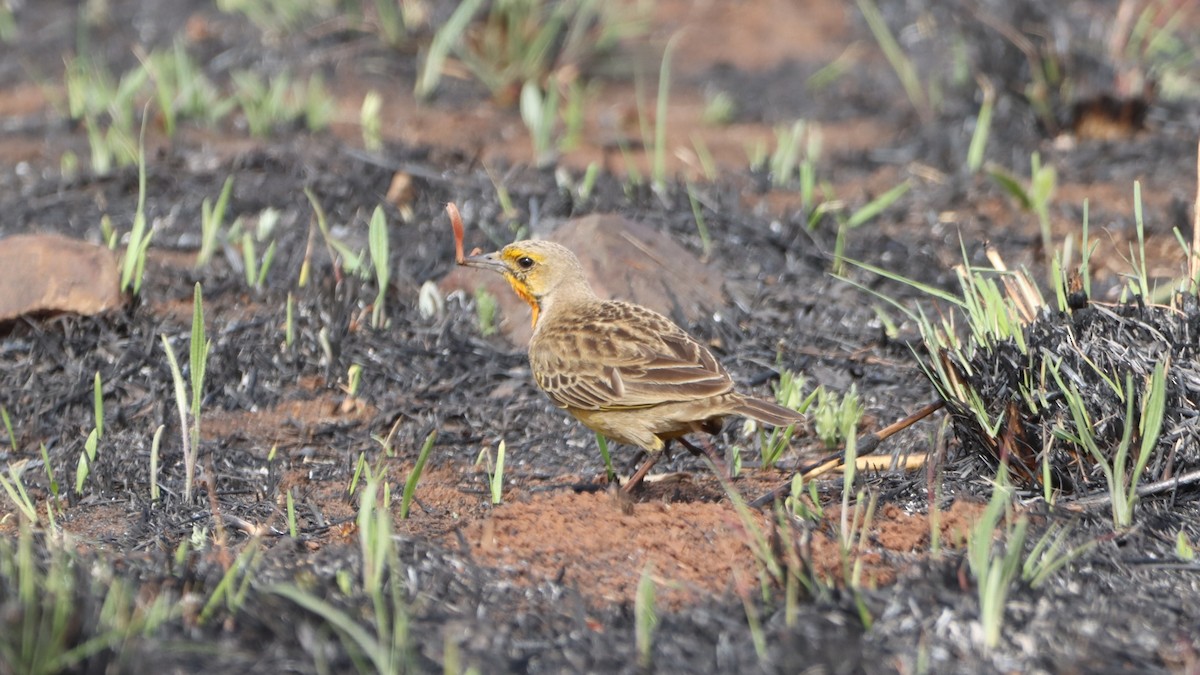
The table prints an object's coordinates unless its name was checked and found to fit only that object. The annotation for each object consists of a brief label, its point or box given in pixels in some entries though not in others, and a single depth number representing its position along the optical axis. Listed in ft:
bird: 33.50
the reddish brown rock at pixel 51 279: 41.11
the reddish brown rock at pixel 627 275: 43.73
